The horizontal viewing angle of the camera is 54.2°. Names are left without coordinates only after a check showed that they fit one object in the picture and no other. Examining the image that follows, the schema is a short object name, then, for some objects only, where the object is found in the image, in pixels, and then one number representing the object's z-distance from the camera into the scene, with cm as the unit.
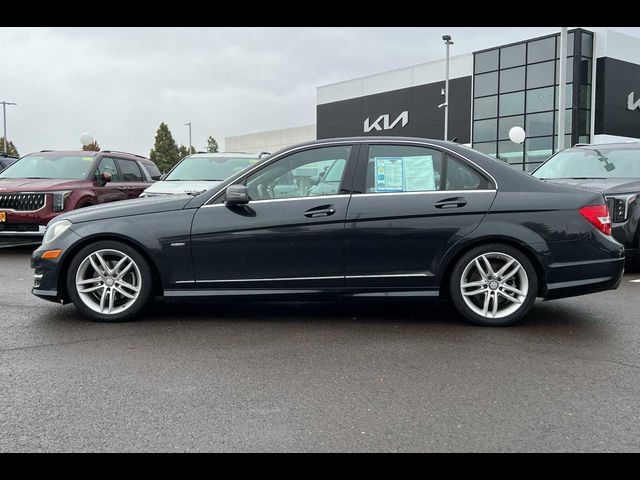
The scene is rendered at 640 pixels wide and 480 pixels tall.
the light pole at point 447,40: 2817
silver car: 973
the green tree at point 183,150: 7790
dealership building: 2952
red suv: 972
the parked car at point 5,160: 1722
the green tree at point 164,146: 6819
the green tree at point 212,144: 9088
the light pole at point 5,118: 6082
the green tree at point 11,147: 7446
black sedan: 509
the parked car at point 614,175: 776
